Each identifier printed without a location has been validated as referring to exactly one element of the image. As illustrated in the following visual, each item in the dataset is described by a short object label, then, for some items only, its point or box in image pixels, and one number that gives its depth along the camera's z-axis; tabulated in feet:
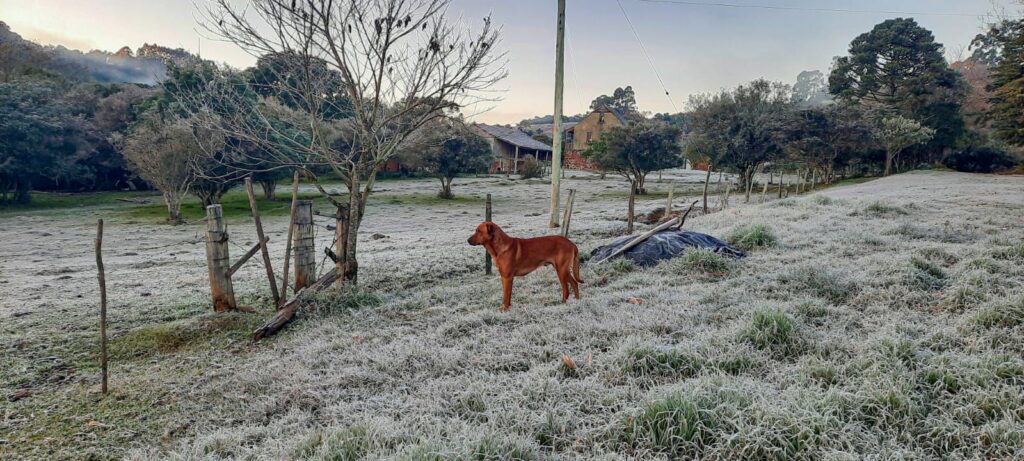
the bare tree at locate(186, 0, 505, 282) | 20.47
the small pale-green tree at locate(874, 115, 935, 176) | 92.12
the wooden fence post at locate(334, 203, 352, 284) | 23.12
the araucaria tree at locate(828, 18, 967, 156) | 107.04
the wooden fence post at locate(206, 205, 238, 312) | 19.47
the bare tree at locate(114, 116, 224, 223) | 63.87
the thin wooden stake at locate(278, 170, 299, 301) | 19.66
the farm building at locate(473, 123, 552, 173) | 159.43
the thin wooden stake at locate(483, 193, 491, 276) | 26.84
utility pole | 44.06
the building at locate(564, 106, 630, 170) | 173.78
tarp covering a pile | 25.12
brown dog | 18.25
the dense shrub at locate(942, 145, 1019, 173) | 99.60
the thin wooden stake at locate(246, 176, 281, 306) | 18.88
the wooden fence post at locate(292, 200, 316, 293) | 22.45
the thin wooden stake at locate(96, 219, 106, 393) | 12.98
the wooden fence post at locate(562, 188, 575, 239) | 32.35
